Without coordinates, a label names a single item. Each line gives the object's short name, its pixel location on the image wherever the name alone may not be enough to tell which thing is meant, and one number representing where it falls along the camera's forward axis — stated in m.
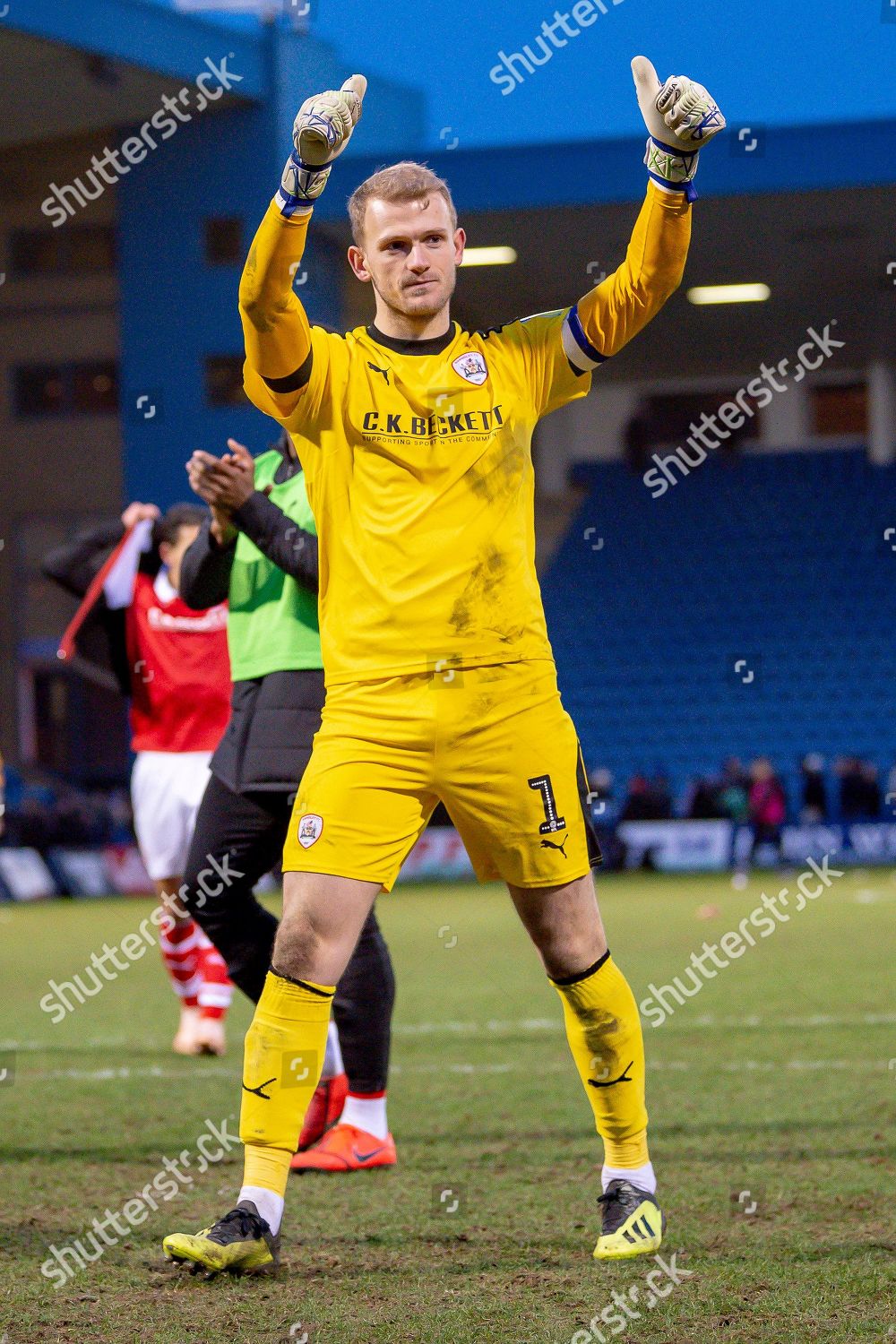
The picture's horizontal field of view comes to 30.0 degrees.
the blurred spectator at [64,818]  21.05
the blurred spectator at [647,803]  21.73
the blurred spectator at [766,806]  20.21
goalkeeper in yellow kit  3.43
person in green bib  4.64
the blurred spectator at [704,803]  21.58
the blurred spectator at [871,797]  21.62
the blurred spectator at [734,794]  21.17
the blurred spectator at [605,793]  21.41
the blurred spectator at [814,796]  21.72
